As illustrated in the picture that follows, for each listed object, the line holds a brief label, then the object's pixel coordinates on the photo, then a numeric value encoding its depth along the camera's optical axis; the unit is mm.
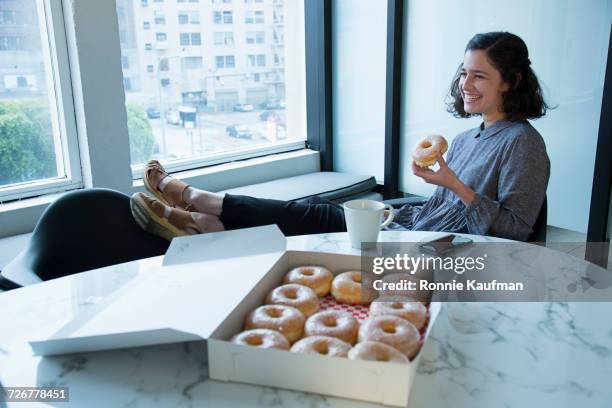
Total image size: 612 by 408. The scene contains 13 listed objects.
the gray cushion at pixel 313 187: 3199
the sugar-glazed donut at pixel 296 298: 1065
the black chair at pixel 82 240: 1742
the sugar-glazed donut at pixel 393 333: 914
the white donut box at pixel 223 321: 843
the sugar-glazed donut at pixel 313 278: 1159
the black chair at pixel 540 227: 1869
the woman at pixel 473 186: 1855
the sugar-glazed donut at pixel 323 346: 899
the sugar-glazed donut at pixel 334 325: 956
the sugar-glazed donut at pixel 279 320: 973
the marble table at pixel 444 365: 869
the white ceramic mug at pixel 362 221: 1390
